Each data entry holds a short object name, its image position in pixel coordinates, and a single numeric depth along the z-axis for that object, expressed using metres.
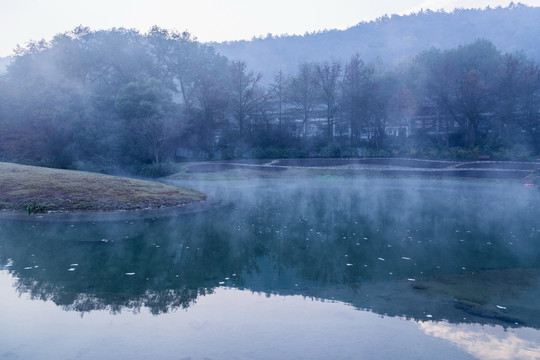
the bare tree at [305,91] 55.34
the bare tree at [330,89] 53.51
